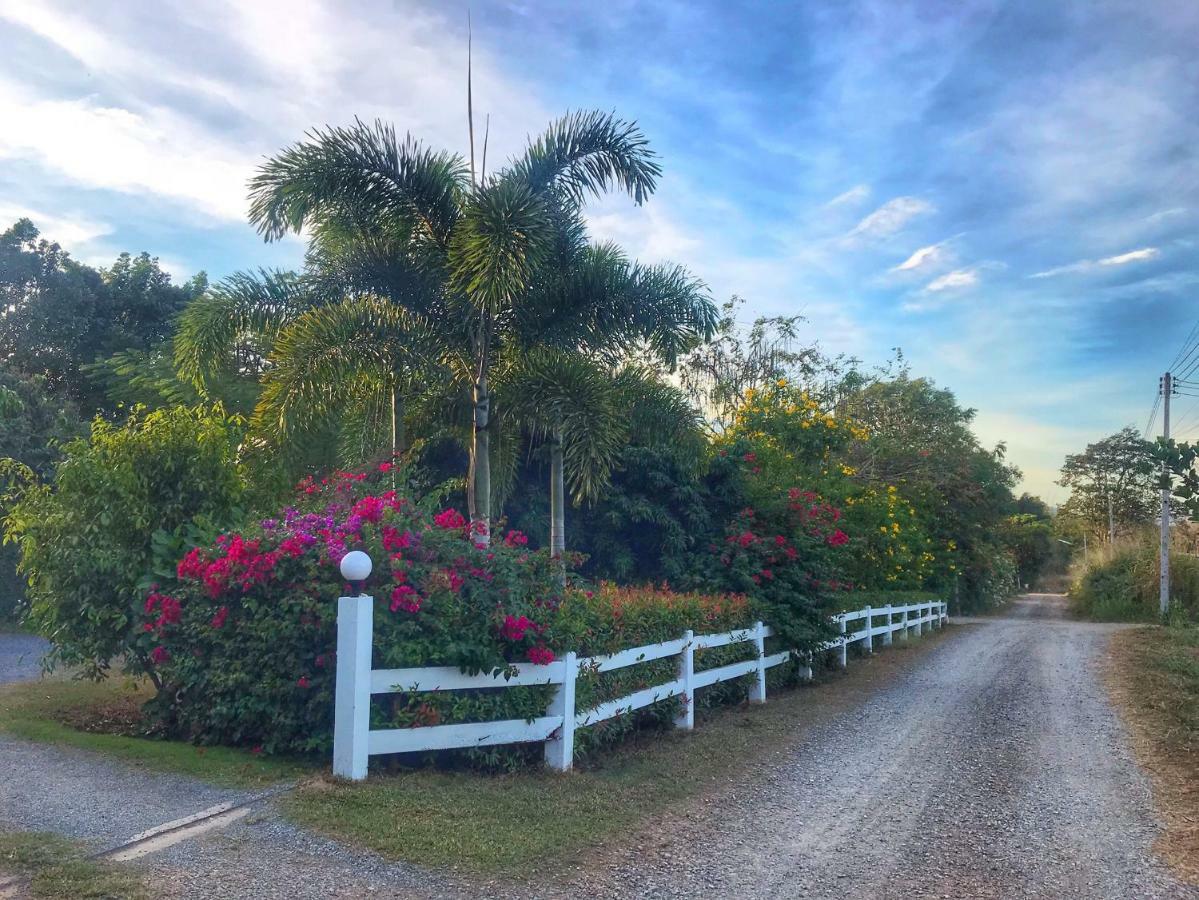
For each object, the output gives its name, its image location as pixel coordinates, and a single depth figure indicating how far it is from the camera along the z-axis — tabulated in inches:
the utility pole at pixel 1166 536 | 1215.6
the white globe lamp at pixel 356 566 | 237.8
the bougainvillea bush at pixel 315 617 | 254.4
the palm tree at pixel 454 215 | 412.8
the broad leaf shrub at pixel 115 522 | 320.8
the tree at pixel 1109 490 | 2096.5
